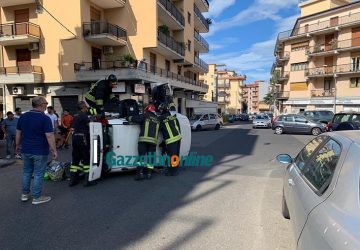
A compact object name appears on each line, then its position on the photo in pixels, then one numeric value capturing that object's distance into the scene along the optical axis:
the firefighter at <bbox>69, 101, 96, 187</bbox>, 5.97
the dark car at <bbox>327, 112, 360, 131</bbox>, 10.95
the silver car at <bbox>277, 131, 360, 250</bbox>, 1.75
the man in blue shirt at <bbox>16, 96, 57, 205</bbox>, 4.96
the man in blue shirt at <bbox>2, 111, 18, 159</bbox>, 9.69
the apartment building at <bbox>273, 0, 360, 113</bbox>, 36.75
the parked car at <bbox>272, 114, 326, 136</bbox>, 21.10
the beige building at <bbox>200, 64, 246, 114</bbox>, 93.00
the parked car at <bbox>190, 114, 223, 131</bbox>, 24.95
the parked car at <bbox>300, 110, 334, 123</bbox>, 25.79
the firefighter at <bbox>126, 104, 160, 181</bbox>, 6.50
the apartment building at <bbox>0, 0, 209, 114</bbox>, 19.97
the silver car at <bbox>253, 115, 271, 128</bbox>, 29.09
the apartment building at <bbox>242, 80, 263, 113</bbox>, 124.88
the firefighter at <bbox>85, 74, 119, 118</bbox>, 6.57
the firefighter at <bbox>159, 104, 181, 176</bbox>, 6.84
